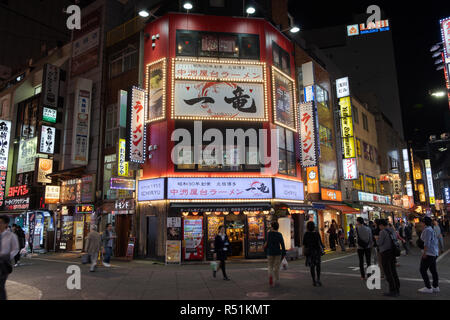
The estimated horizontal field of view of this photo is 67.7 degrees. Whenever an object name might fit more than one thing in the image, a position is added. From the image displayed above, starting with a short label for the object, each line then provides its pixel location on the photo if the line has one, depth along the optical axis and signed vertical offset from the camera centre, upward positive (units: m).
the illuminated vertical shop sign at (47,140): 24.64 +6.00
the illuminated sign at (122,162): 19.16 +3.31
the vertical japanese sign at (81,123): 23.17 +6.82
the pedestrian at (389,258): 8.34 -1.07
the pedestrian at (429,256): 8.48 -1.01
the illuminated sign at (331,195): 24.08 +1.67
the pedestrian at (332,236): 22.75 -1.25
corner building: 17.44 +4.87
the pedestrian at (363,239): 11.03 -0.74
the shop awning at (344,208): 23.92 +0.65
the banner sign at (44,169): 25.23 +3.97
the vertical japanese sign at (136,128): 18.25 +5.04
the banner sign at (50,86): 25.17 +10.21
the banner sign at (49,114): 24.77 +7.94
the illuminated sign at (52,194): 25.09 +2.06
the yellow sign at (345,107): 27.33 +8.91
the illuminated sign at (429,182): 58.34 +5.82
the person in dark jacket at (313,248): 9.77 -0.91
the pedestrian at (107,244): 15.41 -1.05
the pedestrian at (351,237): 23.88 -1.42
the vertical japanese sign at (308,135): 20.53 +5.08
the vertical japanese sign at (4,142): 29.12 +7.13
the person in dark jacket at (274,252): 9.82 -0.97
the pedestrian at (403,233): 21.24 -1.06
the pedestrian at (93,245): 13.77 -0.99
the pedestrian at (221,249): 11.51 -1.02
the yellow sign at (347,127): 27.09 +7.23
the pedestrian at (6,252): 6.93 -0.61
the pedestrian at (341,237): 22.14 -1.31
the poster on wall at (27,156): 28.80 +5.80
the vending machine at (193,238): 17.09 -0.94
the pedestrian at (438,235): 13.36 -0.76
